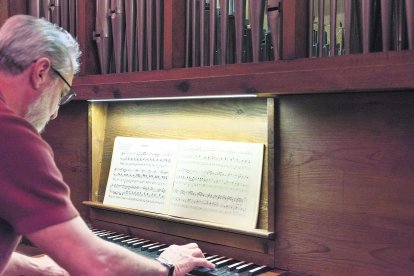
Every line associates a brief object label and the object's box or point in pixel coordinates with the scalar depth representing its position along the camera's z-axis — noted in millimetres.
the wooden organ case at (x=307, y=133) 1895
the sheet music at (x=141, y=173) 2672
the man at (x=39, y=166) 1322
